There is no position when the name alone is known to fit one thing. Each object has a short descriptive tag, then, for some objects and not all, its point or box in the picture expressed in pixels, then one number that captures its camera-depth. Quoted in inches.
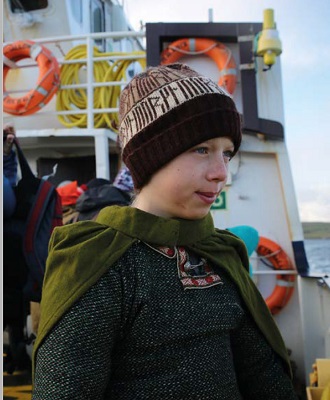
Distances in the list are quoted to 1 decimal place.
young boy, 32.2
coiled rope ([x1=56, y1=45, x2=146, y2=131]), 197.9
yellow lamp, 139.6
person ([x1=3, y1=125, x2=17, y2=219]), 88.2
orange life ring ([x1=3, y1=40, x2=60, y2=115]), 190.2
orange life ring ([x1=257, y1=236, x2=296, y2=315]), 146.9
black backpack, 92.0
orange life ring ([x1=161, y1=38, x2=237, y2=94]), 146.6
